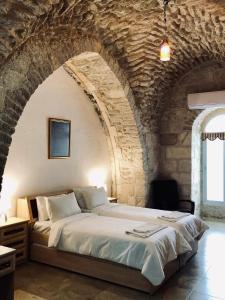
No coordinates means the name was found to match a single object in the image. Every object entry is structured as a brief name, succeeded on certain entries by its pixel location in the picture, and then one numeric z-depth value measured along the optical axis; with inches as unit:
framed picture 177.5
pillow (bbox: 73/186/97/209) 182.4
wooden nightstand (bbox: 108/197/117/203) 213.5
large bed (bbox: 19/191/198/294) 119.6
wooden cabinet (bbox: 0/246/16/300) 98.7
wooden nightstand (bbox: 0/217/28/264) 140.6
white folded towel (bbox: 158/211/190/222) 154.4
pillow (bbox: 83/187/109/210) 180.2
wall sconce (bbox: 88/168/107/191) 214.5
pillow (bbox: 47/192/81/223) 153.7
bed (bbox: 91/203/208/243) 149.1
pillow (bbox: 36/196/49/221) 158.2
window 251.8
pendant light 118.0
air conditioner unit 205.8
